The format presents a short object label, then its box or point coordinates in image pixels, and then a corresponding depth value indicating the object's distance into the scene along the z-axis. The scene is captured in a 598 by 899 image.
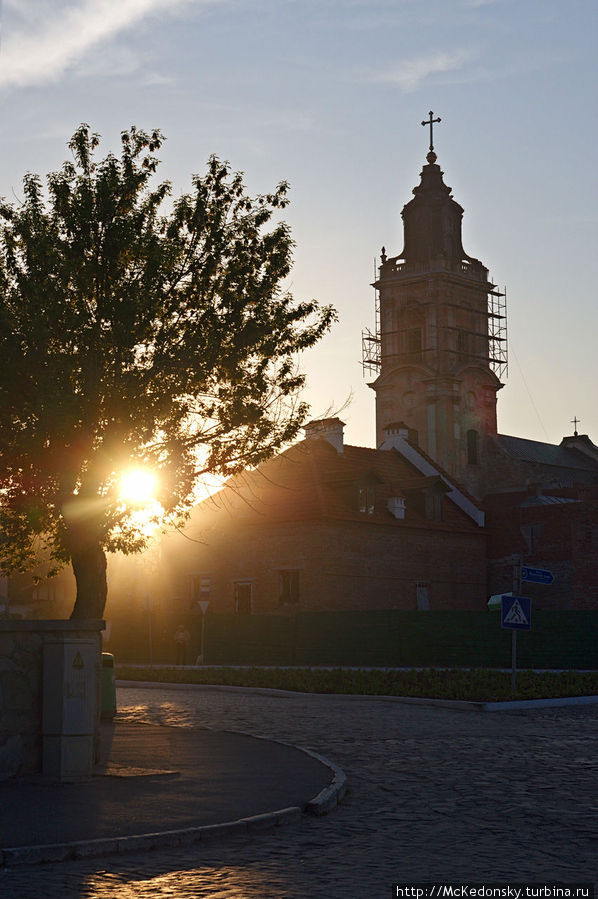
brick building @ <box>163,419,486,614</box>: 48.28
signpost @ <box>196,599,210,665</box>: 40.09
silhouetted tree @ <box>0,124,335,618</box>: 20.86
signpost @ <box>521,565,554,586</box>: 24.56
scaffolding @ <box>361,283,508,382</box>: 86.25
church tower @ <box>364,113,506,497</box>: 80.50
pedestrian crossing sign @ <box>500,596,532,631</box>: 24.66
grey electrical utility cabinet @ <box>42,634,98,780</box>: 12.17
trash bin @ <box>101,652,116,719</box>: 19.19
